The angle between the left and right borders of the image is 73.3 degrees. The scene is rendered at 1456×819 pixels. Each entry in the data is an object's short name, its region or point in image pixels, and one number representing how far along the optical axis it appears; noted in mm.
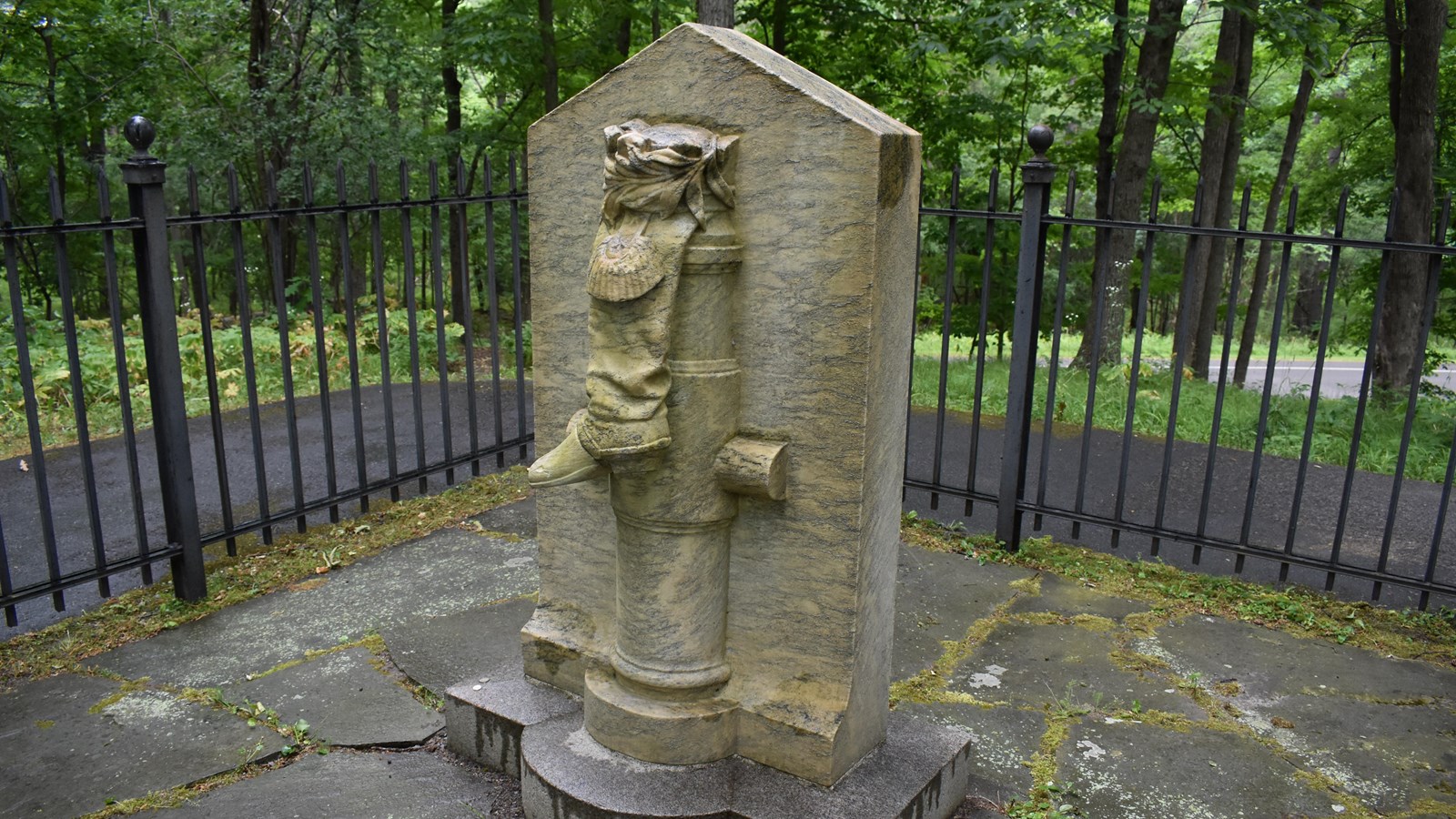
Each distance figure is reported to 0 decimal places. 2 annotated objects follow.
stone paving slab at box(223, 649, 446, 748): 3158
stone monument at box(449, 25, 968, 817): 2273
